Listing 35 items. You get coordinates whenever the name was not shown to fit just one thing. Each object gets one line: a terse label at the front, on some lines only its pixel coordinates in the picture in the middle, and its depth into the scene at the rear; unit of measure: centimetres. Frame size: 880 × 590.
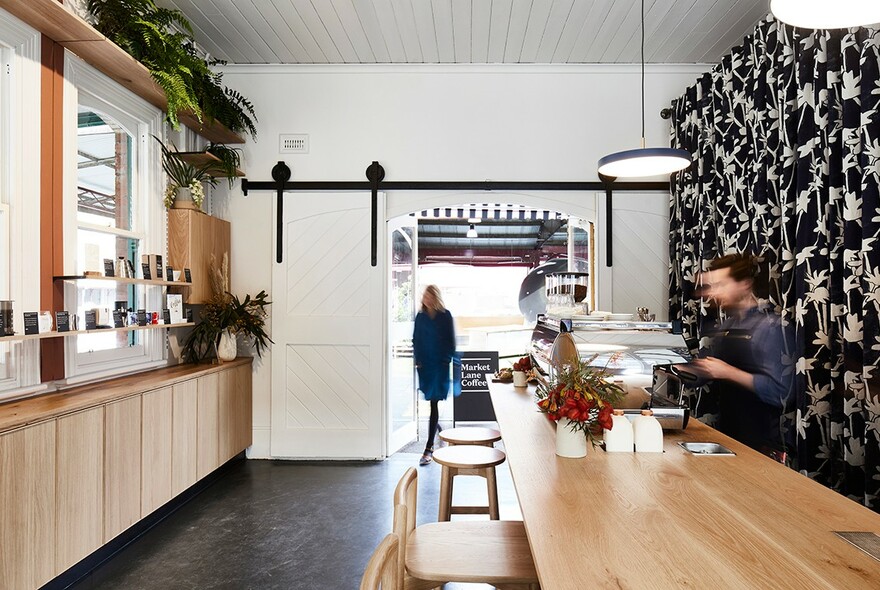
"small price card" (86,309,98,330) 326
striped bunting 545
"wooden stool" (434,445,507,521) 278
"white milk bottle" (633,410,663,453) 221
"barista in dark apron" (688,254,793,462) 281
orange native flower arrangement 209
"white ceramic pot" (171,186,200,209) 435
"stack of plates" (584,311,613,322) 315
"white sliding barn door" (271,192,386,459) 517
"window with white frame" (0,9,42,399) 284
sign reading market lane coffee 679
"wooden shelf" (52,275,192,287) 311
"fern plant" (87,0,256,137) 346
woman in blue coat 537
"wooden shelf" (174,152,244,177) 450
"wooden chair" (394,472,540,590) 174
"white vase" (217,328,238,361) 469
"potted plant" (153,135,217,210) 430
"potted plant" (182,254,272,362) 462
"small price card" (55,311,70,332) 300
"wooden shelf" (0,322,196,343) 267
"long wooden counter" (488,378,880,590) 126
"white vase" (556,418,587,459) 214
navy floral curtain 282
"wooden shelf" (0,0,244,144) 277
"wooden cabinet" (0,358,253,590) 243
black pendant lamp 278
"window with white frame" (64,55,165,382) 331
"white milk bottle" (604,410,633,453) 223
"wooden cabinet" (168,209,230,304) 435
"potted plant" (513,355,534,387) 363
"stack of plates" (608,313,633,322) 341
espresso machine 257
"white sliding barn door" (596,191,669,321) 517
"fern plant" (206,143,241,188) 466
